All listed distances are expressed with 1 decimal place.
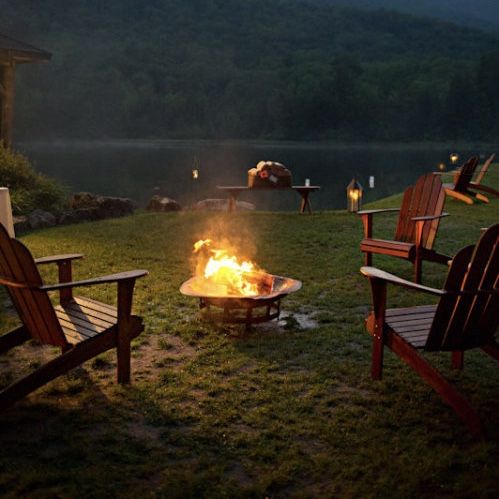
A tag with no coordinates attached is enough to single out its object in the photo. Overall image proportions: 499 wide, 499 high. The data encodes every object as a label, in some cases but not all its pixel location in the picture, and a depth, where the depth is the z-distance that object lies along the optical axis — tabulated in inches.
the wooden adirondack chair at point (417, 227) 224.4
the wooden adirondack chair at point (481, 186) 474.0
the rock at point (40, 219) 389.7
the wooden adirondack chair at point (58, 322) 117.6
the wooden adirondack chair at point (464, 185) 472.6
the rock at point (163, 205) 535.2
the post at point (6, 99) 525.0
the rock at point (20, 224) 372.8
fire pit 171.0
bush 443.2
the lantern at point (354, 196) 428.4
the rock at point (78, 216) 412.9
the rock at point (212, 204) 575.8
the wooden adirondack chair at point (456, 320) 116.6
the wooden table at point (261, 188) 431.5
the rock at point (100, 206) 443.2
